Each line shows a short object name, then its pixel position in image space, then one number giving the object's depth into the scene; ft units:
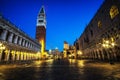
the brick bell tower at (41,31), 217.00
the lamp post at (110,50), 62.38
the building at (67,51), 272.84
